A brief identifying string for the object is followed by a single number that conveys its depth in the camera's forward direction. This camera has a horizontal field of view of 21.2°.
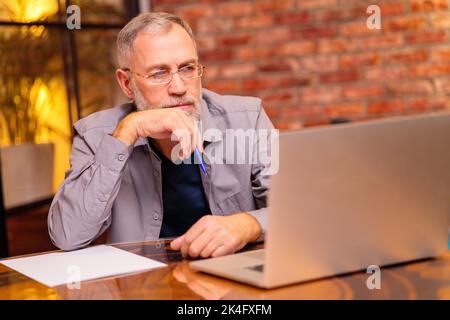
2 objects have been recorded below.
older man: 3.57
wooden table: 2.73
